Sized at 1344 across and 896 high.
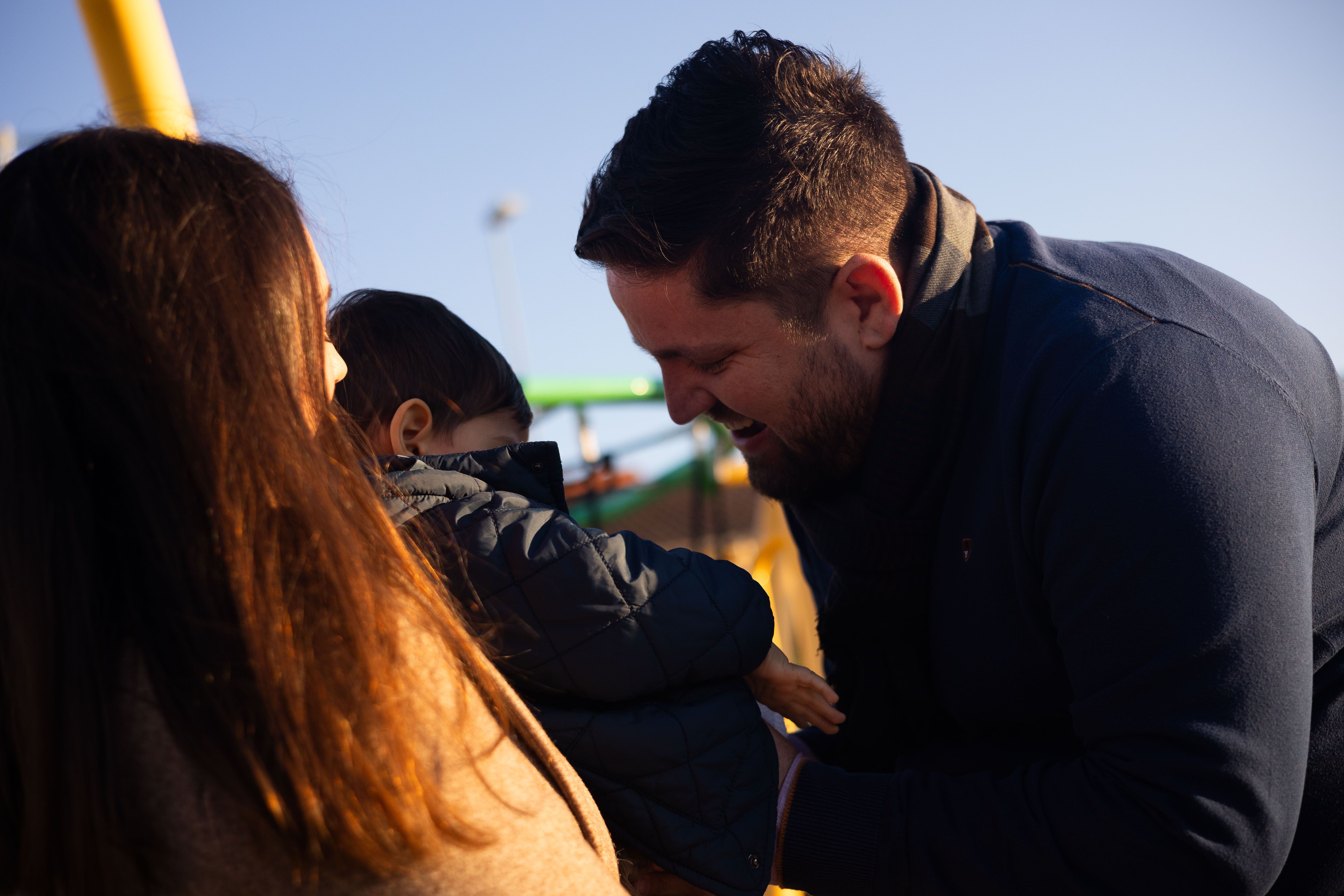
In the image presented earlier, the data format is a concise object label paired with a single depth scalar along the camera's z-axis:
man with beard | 0.67
